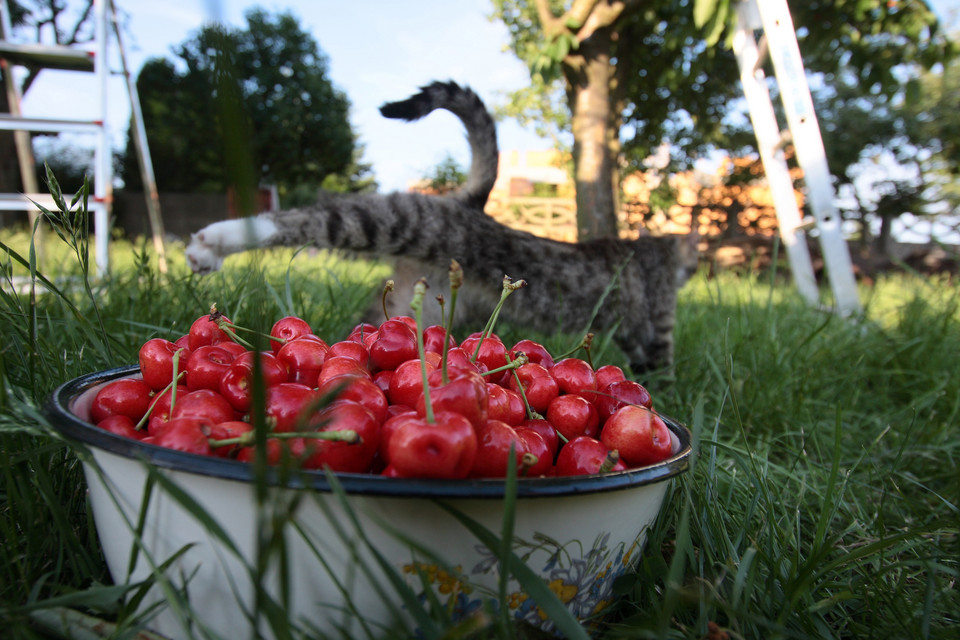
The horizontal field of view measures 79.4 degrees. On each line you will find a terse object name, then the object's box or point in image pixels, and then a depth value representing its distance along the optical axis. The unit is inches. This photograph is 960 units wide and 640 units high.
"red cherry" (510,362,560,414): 8.5
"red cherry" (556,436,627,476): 7.0
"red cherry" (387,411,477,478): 5.5
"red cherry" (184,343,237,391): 7.8
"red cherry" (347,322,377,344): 10.0
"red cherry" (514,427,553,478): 7.1
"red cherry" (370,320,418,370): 8.5
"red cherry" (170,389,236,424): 6.8
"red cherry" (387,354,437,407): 7.3
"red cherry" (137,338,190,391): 7.9
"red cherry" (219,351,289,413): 7.3
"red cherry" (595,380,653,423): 8.5
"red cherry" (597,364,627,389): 9.6
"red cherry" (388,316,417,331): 9.1
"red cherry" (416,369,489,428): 6.2
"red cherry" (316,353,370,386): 7.5
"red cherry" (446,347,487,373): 7.6
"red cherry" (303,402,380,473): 5.8
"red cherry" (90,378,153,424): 7.5
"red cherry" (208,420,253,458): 6.1
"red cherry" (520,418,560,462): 7.6
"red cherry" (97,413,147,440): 6.9
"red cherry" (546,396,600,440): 8.1
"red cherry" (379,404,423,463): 6.1
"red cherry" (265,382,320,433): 6.4
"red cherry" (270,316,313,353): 9.3
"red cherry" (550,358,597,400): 8.8
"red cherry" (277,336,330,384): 8.1
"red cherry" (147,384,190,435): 7.2
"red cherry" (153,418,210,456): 5.9
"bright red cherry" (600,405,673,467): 7.3
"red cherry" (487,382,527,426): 7.3
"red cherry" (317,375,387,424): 6.7
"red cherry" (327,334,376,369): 8.3
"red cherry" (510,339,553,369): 9.7
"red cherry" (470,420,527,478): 6.4
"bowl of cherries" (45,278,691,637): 5.3
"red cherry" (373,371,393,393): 8.0
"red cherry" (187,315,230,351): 9.2
